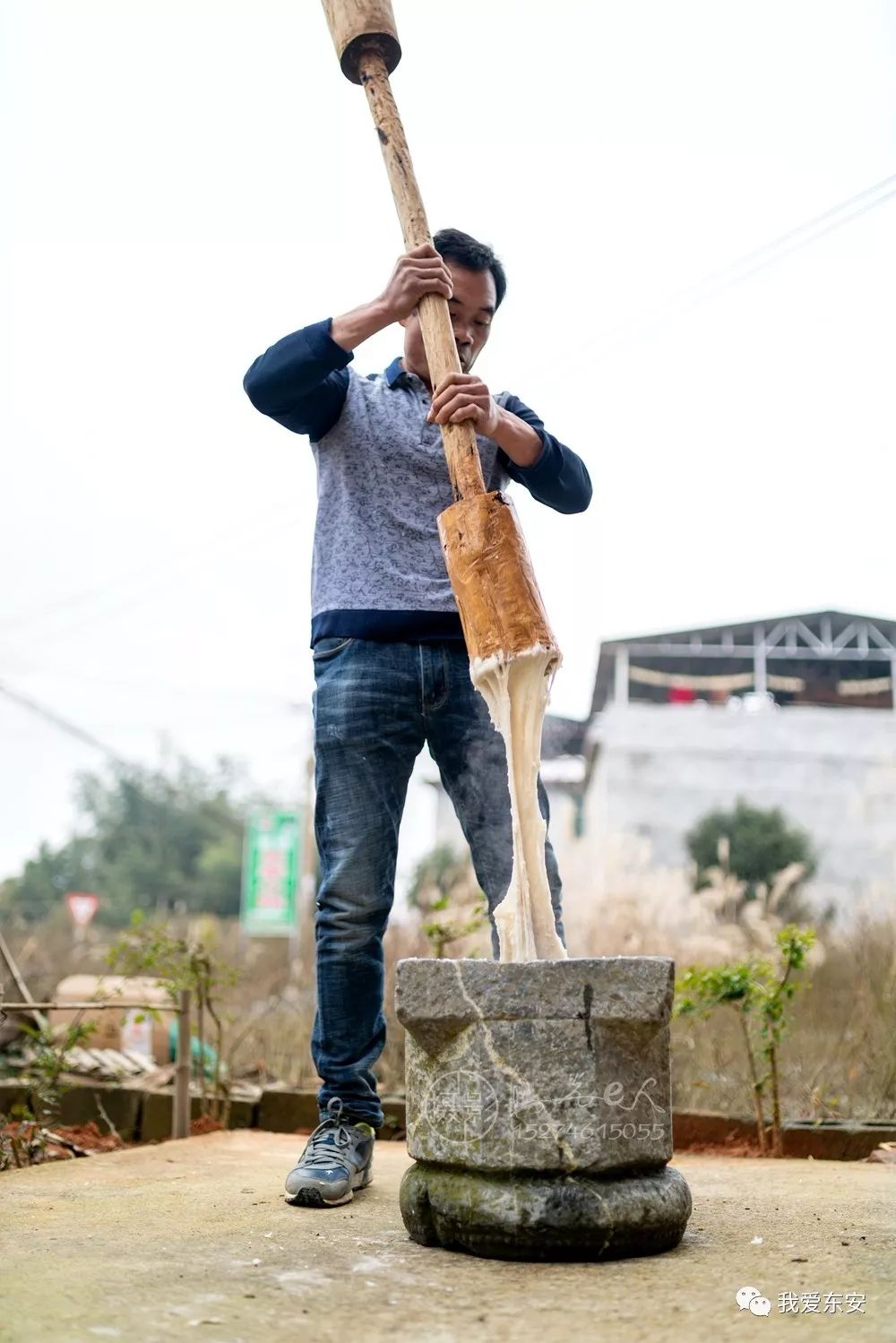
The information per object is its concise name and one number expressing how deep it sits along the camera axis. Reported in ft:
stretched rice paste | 6.54
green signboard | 43.27
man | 7.64
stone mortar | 5.44
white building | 69.36
